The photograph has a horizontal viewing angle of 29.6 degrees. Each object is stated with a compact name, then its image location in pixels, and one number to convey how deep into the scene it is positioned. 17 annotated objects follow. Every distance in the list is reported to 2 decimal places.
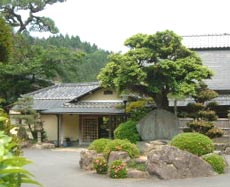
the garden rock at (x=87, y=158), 14.63
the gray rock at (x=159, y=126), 21.53
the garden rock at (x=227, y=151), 20.03
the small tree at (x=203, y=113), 19.47
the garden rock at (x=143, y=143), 19.59
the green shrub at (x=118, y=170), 12.82
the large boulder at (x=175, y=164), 12.55
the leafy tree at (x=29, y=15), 36.16
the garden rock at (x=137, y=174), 12.79
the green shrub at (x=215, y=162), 13.16
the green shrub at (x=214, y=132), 19.33
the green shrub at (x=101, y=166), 13.71
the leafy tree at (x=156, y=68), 20.52
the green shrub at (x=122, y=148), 14.17
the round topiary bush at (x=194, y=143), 13.55
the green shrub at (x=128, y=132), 21.64
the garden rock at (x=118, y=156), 13.75
